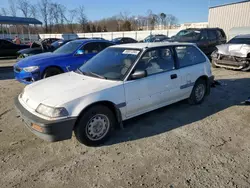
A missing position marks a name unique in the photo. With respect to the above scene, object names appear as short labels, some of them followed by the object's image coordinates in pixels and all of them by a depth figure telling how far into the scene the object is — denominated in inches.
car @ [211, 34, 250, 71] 344.2
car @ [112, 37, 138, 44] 846.5
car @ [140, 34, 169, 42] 909.6
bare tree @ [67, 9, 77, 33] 2452.0
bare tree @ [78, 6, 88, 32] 2455.5
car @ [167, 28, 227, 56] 454.0
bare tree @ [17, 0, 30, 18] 2131.5
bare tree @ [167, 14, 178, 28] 2622.8
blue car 238.4
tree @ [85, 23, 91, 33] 2441.2
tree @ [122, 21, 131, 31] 2388.0
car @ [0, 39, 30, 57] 601.7
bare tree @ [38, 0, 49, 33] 2300.7
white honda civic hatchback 116.4
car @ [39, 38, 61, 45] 837.8
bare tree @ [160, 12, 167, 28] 2624.8
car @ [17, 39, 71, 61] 422.0
